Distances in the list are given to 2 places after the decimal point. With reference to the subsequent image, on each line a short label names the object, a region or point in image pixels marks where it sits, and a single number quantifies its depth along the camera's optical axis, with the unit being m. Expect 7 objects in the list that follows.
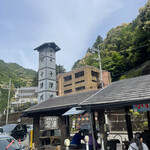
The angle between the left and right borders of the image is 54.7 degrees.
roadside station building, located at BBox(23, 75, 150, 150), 6.44
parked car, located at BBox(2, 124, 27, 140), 14.82
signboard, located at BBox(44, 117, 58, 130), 18.11
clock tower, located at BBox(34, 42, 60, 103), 21.19
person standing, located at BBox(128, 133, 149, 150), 4.87
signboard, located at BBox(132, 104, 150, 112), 6.75
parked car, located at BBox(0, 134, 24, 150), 6.01
